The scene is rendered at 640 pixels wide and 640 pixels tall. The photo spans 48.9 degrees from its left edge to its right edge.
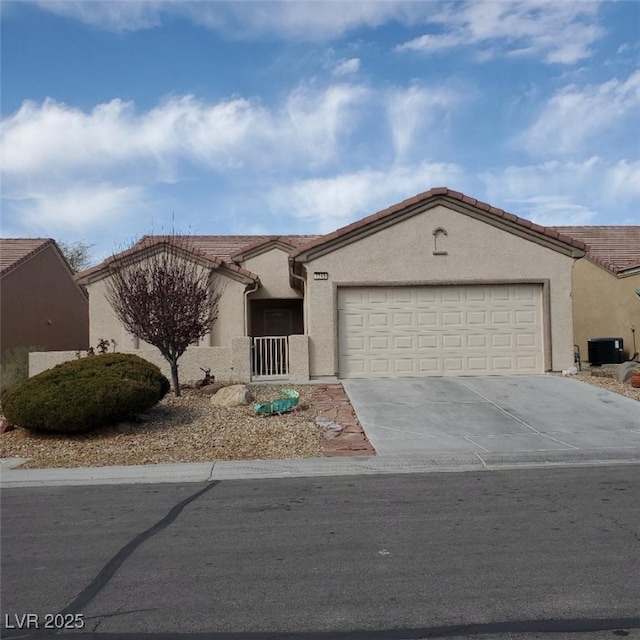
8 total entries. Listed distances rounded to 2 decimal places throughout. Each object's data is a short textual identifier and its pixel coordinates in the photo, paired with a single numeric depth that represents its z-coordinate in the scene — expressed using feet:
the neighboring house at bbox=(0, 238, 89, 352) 75.25
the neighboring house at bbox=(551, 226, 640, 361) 69.05
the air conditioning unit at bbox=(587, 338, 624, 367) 65.21
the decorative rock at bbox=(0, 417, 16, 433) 40.74
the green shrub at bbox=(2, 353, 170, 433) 37.58
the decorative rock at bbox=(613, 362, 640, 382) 52.70
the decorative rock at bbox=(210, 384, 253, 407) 45.19
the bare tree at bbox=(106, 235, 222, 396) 46.96
